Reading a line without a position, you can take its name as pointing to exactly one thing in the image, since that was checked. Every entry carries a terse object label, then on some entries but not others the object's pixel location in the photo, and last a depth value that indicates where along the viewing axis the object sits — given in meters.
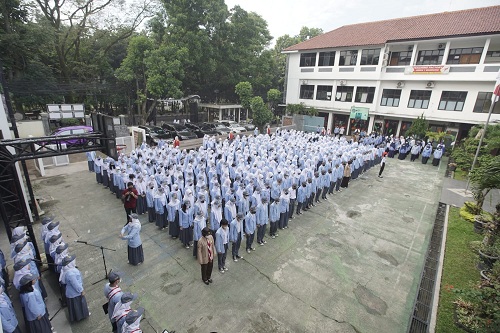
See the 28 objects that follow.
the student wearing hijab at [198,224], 6.40
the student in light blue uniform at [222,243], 5.99
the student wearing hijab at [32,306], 4.03
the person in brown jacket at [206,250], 5.52
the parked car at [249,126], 24.90
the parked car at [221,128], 21.88
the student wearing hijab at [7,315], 3.89
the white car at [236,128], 22.94
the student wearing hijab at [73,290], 4.61
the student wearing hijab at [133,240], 6.02
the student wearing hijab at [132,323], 3.60
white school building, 18.66
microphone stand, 5.91
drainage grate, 5.25
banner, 19.39
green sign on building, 23.22
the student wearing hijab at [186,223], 6.86
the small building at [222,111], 29.25
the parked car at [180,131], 18.70
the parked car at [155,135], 17.44
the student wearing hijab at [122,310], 3.97
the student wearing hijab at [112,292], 4.23
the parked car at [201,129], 20.56
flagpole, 11.41
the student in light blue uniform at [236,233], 6.41
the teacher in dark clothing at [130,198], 7.77
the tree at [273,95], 28.22
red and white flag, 11.26
